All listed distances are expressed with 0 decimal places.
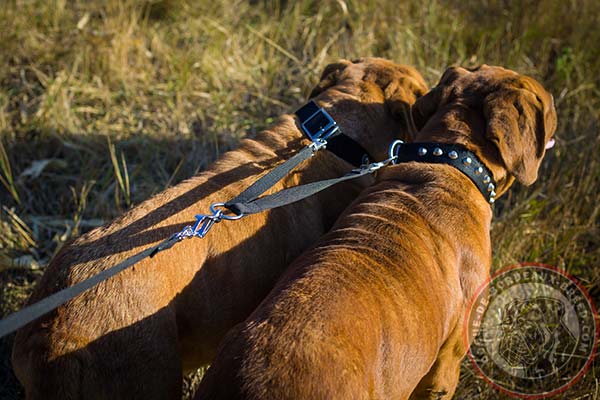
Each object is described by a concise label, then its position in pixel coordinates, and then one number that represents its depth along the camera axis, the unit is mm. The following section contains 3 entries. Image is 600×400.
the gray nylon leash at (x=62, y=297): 2096
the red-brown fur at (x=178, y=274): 2537
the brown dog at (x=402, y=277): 2180
